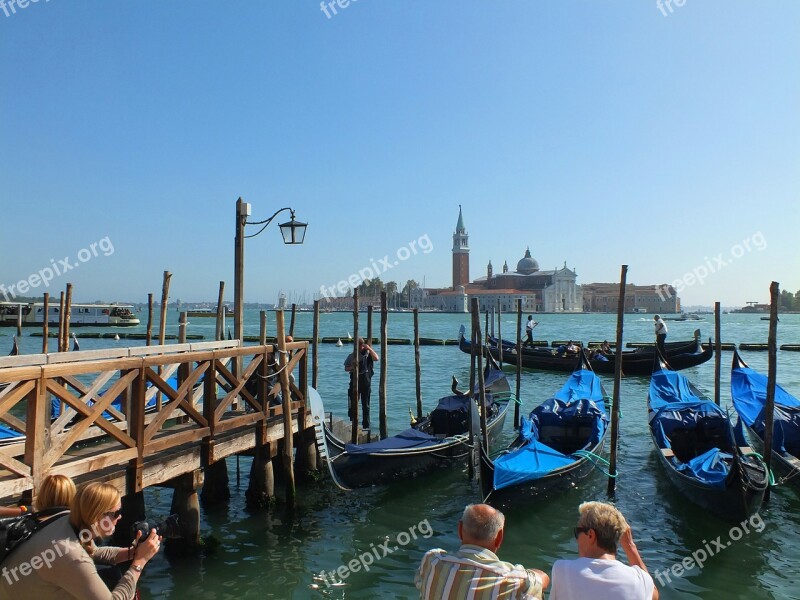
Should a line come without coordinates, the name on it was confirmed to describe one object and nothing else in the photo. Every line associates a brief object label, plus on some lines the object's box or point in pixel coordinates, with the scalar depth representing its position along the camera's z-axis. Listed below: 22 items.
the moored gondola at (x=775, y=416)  6.72
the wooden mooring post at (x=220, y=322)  9.22
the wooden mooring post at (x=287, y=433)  5.85
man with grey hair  1.91
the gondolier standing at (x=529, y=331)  22.56
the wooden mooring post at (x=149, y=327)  10.56
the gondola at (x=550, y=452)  5.82
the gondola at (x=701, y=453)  5.41
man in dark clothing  9.14
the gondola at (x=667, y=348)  19.36
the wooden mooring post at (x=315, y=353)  8.87
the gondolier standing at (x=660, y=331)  15.38
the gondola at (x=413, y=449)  6.22
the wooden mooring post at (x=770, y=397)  6.10
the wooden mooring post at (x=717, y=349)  9.69
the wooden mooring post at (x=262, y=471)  5.98
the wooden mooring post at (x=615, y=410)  6.54
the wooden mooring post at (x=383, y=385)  8.55
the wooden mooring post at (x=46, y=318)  11.25
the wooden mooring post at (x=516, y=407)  10.95
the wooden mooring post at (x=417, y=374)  10.33
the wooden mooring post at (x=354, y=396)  7.59
